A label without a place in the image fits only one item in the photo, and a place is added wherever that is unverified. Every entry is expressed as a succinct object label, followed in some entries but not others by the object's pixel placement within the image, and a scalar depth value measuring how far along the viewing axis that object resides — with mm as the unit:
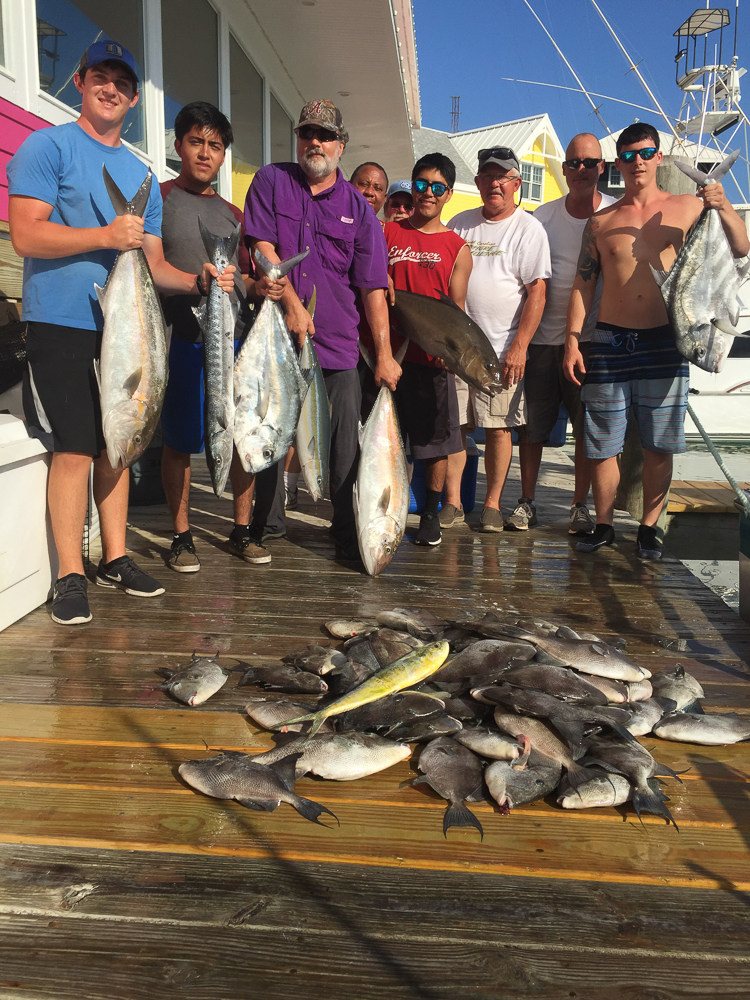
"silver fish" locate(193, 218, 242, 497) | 3092
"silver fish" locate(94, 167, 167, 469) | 2836
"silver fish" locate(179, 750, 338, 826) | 1873
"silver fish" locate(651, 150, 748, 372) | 3822
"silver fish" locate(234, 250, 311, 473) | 3309
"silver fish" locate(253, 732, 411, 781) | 2018
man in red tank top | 4230
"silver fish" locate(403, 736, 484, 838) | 1850
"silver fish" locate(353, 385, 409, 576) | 3523
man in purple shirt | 3639
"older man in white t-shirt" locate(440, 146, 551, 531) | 4441
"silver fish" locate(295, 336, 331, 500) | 3553
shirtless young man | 4090
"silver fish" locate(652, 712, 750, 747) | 2264
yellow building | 26781
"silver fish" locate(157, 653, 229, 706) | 2432
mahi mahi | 2145
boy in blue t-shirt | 2811
